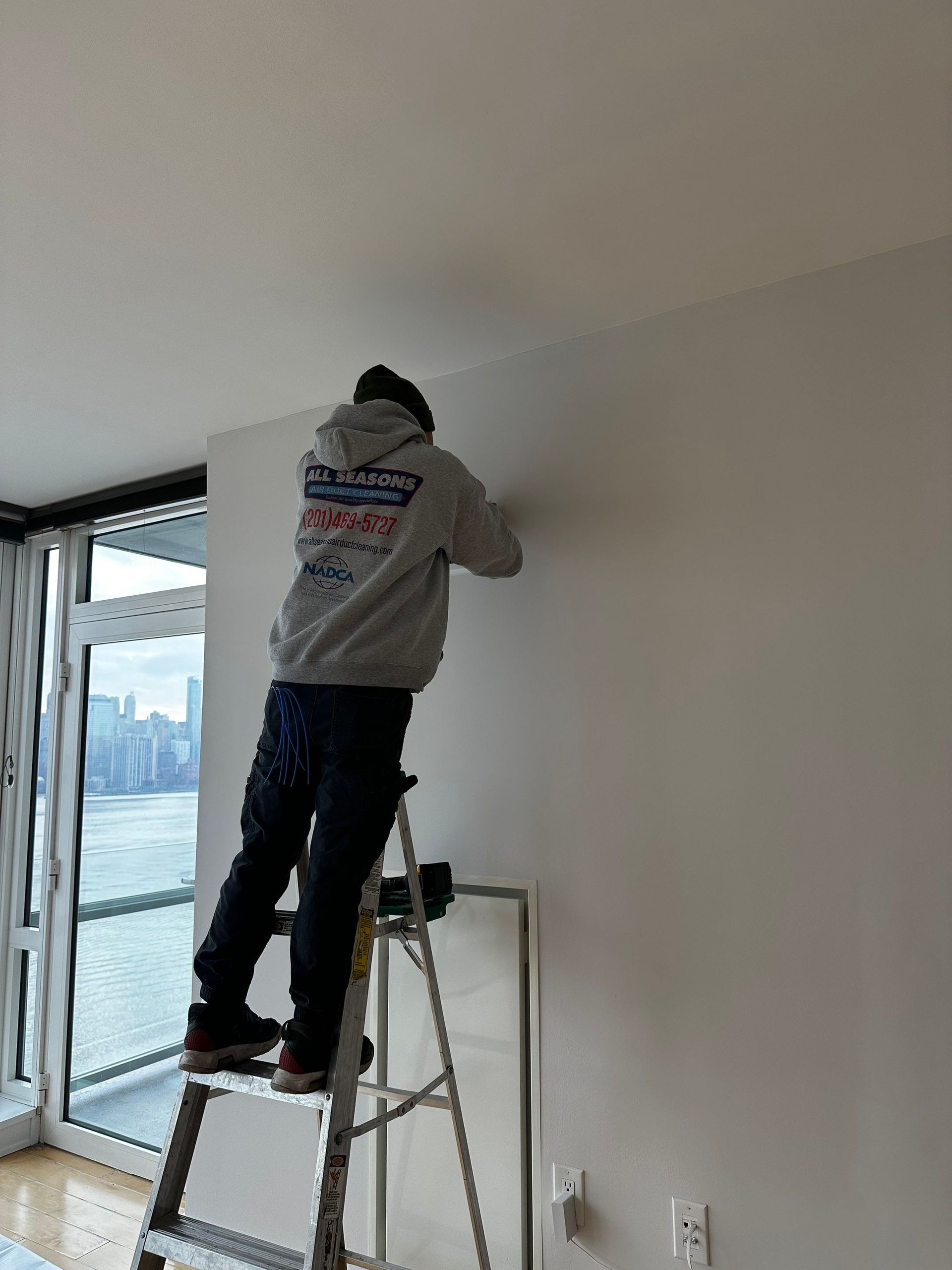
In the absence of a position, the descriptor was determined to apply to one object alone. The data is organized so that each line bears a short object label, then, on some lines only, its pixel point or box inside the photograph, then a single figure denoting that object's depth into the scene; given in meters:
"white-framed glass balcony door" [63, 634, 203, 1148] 3.26
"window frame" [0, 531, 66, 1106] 3.66
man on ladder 1.63
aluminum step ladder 1.51
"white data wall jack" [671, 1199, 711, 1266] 1.93
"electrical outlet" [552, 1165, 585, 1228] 2.09
